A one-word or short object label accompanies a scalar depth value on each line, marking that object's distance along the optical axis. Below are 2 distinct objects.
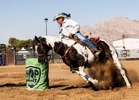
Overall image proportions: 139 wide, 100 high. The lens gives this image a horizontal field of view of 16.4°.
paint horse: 16.08
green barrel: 16.96
